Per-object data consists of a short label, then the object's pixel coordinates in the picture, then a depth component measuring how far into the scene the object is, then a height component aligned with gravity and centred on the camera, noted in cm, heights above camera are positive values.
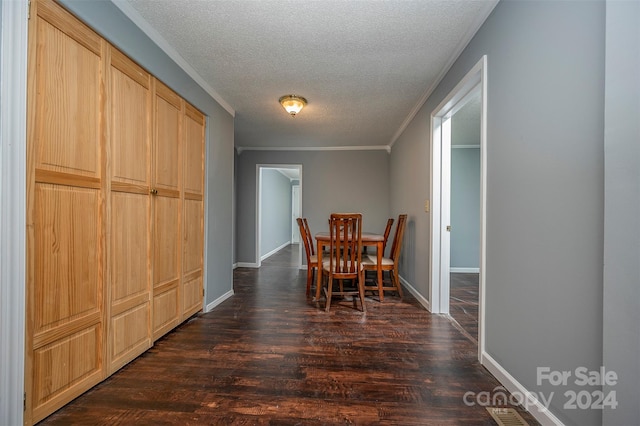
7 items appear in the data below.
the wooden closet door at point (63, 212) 121 -1
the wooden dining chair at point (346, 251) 278 -40
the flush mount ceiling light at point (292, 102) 295 +121
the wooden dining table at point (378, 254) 312 -48
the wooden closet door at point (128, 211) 164 -1
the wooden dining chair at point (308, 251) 341 -52
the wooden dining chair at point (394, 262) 321 -60
